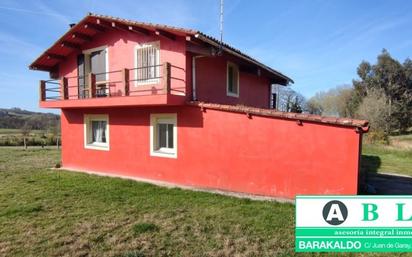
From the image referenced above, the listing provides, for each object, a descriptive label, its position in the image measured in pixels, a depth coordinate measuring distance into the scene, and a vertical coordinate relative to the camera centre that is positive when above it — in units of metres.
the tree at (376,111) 39.78 +1.52
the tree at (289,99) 28.71 +3.14
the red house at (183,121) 7.96 -0.05
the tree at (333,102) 49.85 +3.59
